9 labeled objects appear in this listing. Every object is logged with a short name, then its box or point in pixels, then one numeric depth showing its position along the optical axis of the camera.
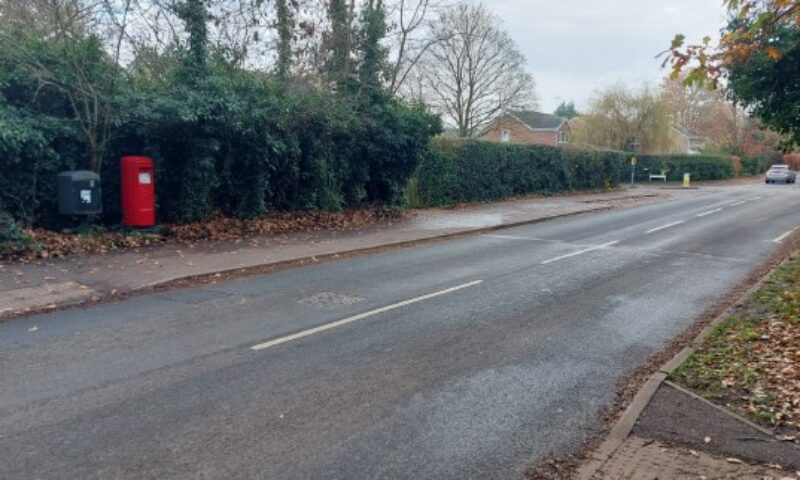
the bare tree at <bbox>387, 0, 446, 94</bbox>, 19.92
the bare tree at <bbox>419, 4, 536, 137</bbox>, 43.78
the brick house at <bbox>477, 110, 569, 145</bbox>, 65.06
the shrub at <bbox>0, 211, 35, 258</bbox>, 10.24
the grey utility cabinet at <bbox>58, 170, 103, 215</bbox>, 11.26
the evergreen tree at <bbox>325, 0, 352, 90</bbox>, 17.70
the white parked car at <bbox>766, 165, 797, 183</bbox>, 48.94
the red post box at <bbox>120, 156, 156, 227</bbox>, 12.22
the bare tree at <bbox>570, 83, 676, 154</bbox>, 52.47
